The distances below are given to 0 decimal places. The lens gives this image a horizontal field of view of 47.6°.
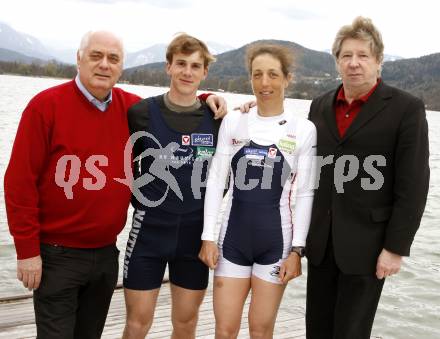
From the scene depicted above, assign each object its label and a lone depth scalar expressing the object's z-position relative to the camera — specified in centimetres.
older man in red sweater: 319
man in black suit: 336
